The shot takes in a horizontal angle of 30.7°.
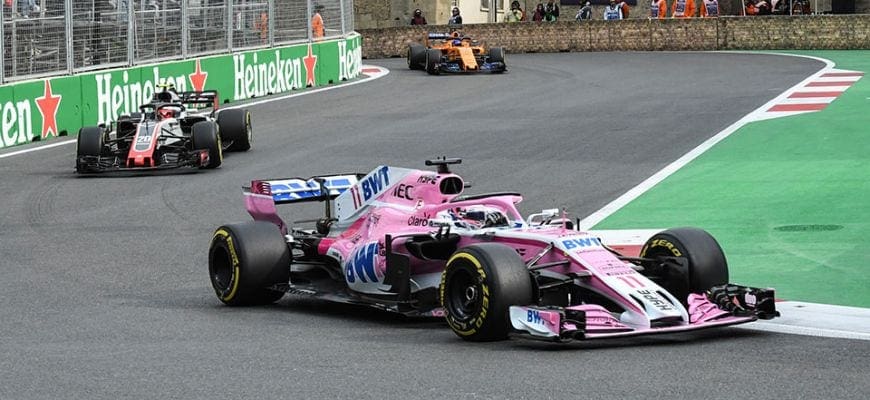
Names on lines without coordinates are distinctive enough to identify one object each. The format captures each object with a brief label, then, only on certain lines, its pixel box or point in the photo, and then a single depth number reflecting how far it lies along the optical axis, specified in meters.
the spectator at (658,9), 53.53
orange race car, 39.03
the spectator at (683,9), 51.97
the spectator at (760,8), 52.78
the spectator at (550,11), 57.91
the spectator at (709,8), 51.43
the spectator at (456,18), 56.19
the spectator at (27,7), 23.61
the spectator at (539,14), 59.22
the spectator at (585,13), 55.59
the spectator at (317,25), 36.72
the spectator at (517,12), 61.66
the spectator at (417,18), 57.19
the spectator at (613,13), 54.03
